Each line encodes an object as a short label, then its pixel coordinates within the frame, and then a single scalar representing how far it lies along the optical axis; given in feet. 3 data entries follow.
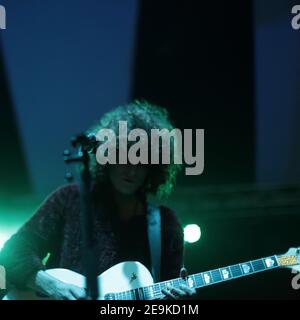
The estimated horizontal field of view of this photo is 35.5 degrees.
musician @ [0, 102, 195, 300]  7.98
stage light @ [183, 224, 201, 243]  10.07
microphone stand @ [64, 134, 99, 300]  5.49
